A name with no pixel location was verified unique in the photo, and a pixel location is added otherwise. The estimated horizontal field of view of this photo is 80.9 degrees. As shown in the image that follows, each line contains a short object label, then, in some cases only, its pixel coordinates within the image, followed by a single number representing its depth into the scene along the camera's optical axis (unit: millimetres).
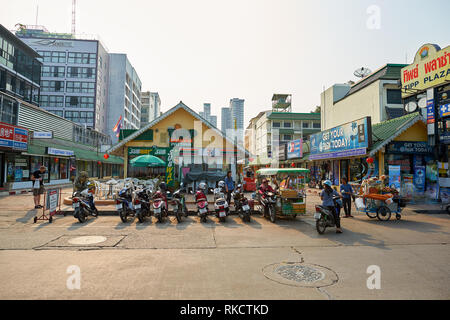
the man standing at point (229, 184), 12805
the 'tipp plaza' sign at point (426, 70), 14844
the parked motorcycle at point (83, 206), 9688
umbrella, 15859
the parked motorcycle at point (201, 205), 10297
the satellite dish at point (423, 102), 16312
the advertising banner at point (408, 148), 16281
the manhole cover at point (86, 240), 7039
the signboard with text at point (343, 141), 16422
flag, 21464
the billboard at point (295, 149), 27484
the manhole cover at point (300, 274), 4504
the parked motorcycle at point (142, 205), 9968
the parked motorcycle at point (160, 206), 9883
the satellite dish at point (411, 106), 17562
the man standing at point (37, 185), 12125
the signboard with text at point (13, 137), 18406
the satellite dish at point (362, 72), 30197
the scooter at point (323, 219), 8242
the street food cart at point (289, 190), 10297
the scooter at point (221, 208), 10212
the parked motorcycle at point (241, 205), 10389
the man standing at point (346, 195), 11238
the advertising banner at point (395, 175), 15609
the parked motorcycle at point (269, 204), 10291
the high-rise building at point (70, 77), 49781
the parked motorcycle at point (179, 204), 10086
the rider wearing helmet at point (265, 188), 11038
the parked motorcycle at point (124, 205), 9867
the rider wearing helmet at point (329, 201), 8438
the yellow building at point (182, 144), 19406
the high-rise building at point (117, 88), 58000
